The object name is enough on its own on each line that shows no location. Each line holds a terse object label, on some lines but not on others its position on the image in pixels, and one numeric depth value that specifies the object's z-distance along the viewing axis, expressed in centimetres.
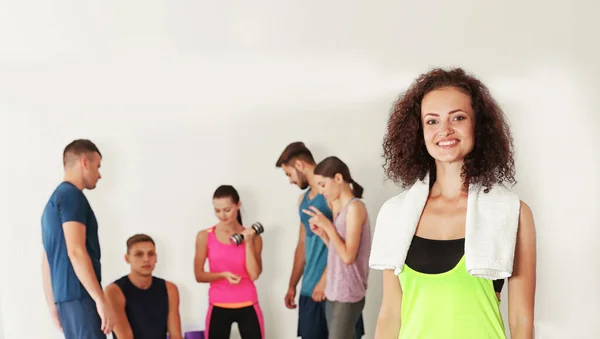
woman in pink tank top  328
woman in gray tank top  315
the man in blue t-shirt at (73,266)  304
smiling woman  180
